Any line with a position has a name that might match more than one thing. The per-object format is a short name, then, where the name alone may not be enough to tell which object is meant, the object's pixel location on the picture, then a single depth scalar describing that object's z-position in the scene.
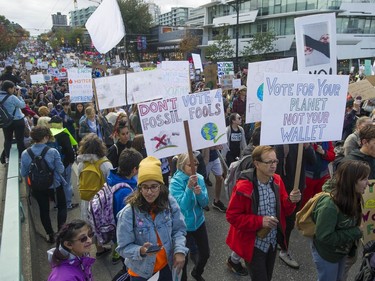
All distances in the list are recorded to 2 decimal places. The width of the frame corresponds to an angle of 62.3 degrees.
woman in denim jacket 2.43
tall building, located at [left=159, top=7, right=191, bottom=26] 166.98
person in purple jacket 2.14
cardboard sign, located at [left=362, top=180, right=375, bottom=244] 3.19
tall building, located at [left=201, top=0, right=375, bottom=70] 40.16
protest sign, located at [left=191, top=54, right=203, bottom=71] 13.05
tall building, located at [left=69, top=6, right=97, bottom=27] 144.23
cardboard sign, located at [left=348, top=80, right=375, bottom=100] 7.63
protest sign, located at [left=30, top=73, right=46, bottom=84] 15.33
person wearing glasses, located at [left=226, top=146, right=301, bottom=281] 2.73
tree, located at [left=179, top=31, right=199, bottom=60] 50.66
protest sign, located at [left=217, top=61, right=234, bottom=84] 13.80
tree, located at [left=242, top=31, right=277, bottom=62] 39.09
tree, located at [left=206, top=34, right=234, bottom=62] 39.97
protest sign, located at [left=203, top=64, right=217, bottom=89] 11.66
